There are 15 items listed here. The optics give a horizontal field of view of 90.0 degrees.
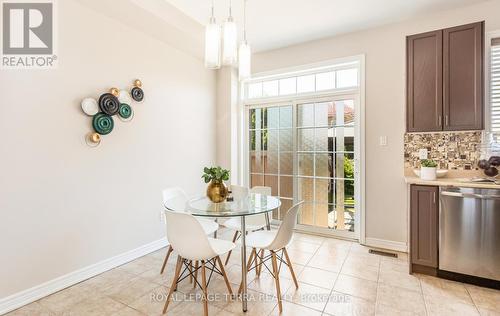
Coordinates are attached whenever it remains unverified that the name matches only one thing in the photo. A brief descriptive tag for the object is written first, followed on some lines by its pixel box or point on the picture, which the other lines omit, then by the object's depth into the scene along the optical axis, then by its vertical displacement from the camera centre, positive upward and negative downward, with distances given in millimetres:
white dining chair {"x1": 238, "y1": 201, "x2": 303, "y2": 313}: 1894 -714
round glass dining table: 1904 -431
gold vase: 2293 -331
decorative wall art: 2445 +473
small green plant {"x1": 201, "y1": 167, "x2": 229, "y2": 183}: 2283 -176
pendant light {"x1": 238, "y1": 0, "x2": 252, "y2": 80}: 2160 +832
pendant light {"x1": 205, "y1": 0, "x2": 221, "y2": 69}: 1926 +874
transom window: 3404 +1103
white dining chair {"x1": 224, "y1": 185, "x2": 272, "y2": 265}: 2628 -723
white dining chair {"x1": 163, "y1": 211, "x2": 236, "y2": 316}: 1730 -605
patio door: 3430 -22
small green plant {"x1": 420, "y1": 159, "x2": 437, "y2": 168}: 2584 -91
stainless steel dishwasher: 2152 -682
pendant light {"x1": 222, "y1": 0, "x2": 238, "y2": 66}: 1915 +887
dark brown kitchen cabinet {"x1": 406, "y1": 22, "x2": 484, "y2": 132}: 2414 +771
